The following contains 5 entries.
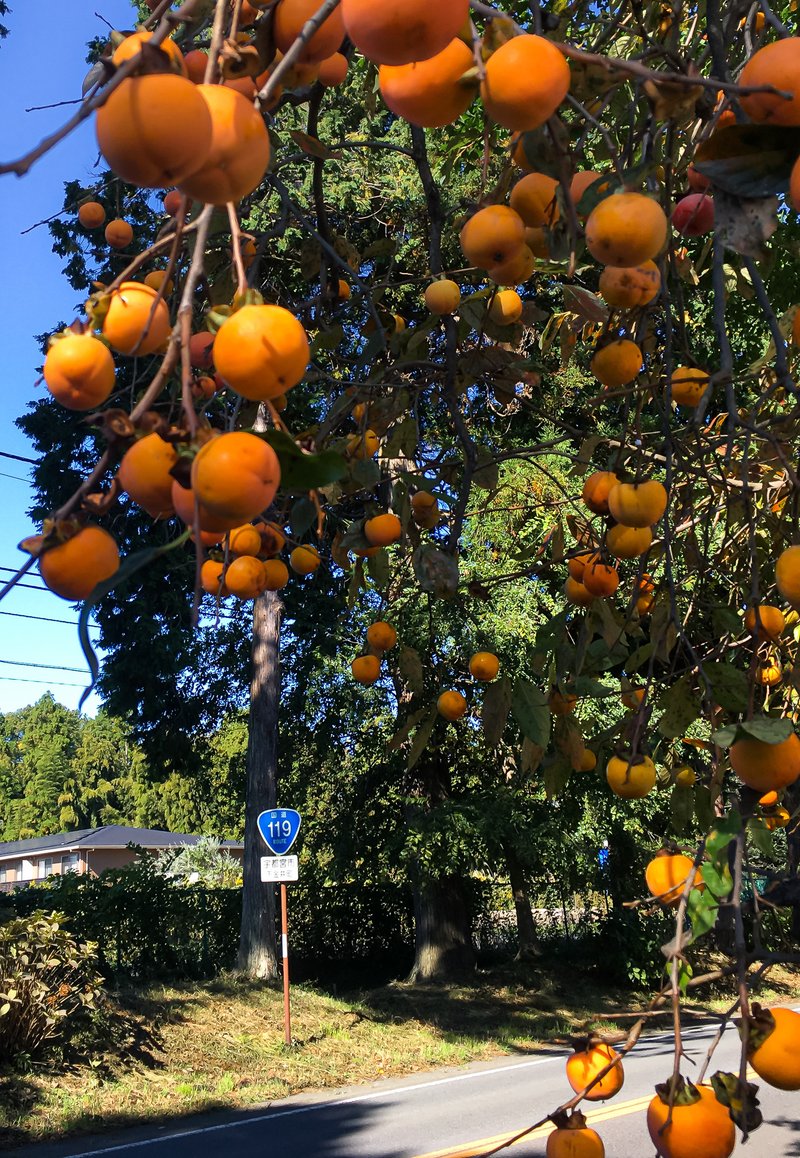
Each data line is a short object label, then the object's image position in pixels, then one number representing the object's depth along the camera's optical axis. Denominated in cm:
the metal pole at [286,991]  893
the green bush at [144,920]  1120
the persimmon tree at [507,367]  75
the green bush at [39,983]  737
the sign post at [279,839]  992
